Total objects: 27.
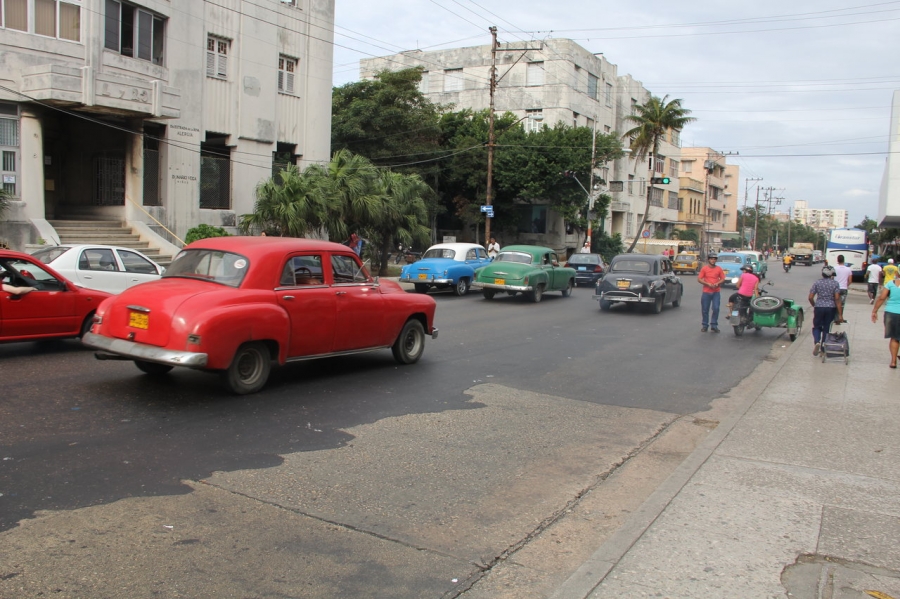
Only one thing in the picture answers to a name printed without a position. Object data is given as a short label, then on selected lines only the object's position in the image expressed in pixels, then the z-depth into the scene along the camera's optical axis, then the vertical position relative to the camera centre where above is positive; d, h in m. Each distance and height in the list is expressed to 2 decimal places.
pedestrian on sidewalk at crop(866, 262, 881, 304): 27.25 -0.87
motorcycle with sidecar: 15.46 -1.33
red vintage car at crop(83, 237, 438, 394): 7.50 -0.94
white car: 11.91 -0.79
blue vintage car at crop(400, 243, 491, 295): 22.66 -1.05
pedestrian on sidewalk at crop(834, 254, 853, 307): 21.31 -0.64
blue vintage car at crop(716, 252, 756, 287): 31.95 -0.69
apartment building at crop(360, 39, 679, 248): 53.44 +11.09
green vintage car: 21.48 -1.06
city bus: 47.41 +0.39
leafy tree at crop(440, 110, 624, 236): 44.72 +4.48
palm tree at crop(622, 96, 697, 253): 53.97 +8.86
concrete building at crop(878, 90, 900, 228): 34.62 +3.76
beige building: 85.38 +6.17
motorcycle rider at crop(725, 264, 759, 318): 15.77 -0.81
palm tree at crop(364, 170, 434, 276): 25.92 +0.62
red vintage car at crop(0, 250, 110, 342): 9.64 -1.19
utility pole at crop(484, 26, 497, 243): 34.47 +4.47
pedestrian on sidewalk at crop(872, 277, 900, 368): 11.70 -0.89
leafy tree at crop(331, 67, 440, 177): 40.00 +5.98
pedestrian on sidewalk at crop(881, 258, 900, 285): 22.97 -0.47
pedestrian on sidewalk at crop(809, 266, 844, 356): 12.98 -0.89
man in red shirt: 16.50 -0.90
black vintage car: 19.81 -1.06
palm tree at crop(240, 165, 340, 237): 24.05 +0.65
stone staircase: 22.00 -0.54
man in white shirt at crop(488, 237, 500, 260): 32.32 -0.54
